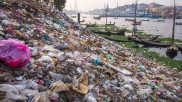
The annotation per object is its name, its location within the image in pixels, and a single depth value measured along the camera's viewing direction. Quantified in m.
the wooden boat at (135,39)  24.58
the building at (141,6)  176.00
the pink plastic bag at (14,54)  4.16
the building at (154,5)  165.38
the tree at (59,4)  25.48
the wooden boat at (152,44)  23.38
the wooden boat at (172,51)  19.67
